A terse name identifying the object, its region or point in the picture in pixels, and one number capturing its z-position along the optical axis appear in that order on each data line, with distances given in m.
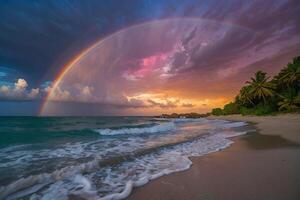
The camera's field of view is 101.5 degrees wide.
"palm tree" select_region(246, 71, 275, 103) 26.24
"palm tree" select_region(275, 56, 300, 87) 21.82
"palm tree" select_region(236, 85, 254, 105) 30.59
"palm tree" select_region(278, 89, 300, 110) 21.12
